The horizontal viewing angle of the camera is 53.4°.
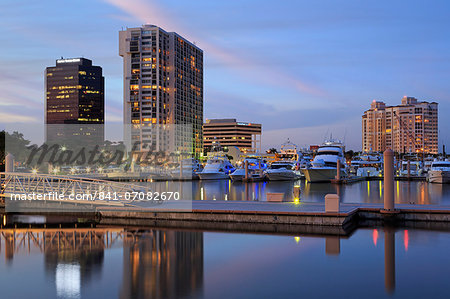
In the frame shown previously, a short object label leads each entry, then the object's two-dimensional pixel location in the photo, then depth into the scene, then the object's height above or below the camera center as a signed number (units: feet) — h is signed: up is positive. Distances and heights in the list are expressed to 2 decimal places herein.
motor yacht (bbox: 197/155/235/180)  311.68 -11.37
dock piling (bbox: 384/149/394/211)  93.76 -5.40
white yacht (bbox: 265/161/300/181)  299.99 -13.31
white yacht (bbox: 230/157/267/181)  294.25 -12.44
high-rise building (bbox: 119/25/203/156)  574.15 +90.32
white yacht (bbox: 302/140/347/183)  266.36 -6.53
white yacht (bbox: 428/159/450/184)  257.55 -10.86
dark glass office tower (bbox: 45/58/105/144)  392.90 +12.94
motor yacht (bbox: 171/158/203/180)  329.31 -12.69
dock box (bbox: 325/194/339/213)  90.43 -9.98
